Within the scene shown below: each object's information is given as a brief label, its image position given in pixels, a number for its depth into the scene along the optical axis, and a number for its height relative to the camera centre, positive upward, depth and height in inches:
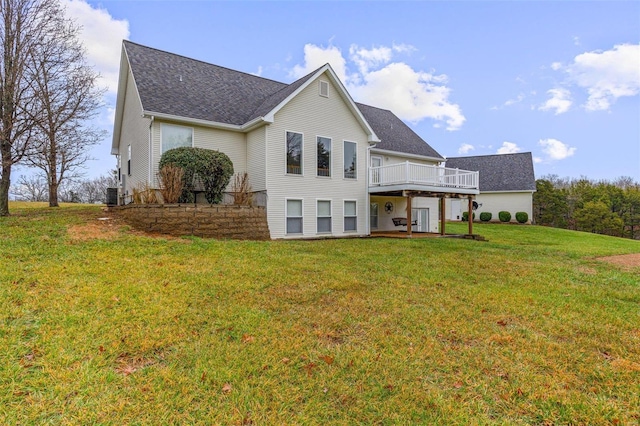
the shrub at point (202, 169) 444.5 +62.4
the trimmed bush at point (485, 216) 1197.7 -13.9
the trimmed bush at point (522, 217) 1146.0 -17.3
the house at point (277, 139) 502.3 +123.9
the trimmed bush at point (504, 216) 1177.4 -13.9
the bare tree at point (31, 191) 1428.6 +109.1
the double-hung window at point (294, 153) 529.3 +98.9
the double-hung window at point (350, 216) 599.3 -6.0
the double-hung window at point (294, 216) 528.4 -5.7
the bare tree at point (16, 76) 475.8 +206.3
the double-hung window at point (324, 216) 563.8 -5.3
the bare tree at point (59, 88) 512.7 +219.4
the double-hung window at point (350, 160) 595.8 +97.9
